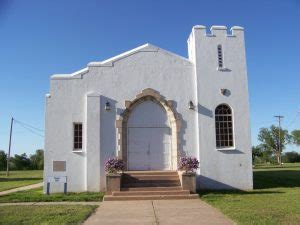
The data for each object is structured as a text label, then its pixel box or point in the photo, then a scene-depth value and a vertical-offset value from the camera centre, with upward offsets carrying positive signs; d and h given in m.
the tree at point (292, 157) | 60.30 -1.27
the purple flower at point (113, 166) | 11.32 -0.51
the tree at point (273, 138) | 68.32 +3.17
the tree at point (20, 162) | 51.10 -1.42
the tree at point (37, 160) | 50.23 -1.12
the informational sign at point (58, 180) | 12.05 -1.10
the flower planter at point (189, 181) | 11.01 -1.11
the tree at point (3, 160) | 52.67 -1.05
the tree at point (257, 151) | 58.64 -0.02
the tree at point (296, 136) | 67.43 +3.42
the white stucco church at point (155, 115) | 12.34 +1.67
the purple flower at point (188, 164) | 11.38 -0.47
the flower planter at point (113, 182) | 10.92 -1.11
